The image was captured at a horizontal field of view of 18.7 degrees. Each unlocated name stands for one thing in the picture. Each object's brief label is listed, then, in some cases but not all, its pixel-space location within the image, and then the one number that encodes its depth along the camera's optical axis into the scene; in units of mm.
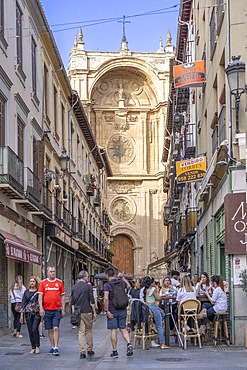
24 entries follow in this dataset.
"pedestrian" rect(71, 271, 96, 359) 14102
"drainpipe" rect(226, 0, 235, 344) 15367
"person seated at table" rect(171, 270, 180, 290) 20223
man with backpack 13703
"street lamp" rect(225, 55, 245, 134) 14797
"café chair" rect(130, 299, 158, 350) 14883
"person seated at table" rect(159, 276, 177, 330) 16844
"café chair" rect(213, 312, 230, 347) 14896
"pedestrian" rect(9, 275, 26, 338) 18578
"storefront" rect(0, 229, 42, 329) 18750
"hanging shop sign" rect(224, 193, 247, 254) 15203
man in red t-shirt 14031
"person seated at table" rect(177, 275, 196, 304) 15528
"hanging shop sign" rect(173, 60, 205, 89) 22062
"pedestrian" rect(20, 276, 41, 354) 14352
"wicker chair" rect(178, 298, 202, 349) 14812
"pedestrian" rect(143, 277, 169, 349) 14820
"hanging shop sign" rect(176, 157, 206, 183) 22453
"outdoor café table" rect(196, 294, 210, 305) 16375
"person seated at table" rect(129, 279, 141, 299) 19375
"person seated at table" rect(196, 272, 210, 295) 17042
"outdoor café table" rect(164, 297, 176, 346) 15375
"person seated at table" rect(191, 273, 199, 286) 20072
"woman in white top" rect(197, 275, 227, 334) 15289
